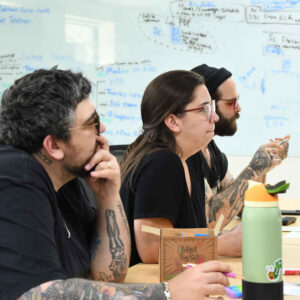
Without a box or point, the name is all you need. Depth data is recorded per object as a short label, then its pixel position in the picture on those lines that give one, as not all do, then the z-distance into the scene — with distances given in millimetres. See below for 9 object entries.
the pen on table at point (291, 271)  2124
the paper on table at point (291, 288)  1915
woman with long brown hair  2380
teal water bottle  1699
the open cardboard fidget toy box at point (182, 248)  2004
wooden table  2097
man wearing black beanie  2998
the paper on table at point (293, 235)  2731
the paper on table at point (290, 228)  2945
